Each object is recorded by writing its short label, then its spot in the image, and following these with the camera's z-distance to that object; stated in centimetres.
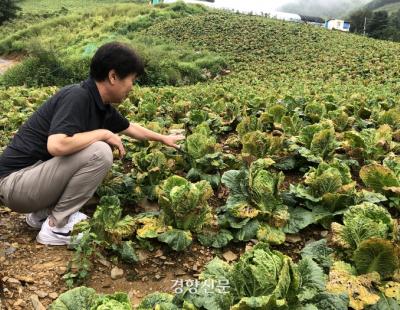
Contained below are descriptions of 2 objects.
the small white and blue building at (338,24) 6102
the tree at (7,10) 4484
